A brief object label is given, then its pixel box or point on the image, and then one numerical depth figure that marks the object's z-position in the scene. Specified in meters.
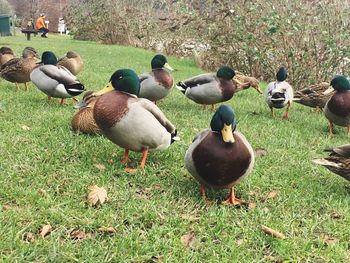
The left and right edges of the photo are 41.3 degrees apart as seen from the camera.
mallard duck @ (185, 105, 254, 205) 3.25
